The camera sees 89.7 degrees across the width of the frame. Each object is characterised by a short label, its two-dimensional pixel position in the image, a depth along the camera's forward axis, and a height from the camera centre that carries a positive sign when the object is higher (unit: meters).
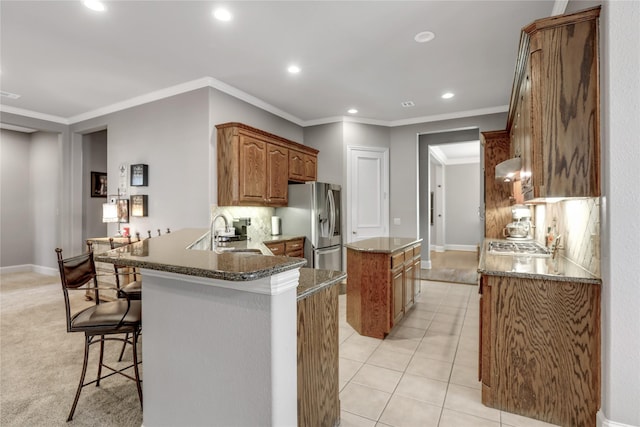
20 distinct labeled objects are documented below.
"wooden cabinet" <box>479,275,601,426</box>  1.79 -0.82
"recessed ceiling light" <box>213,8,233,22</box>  2.65 +1.66
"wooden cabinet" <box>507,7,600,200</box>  1.81 +0.62
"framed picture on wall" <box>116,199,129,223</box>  4.71 +0.04
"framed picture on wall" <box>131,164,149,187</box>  4.49 +0.52
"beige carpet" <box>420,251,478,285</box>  5.70 -1.19
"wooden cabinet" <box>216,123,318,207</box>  4.02 +0.61
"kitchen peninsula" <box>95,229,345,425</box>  1.24 -0.53
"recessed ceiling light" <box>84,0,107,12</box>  2.54 +1.66
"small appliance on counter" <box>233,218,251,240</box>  4.35 -0.19
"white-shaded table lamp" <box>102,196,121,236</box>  4.62 +0.00
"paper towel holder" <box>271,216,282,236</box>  5.06 -0.23
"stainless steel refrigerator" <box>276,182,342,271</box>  4.82 -0.13
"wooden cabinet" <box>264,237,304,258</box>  4.30 -0.50
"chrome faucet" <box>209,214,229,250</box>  2.64 -0.21
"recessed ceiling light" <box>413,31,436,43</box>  3.00 +1.66
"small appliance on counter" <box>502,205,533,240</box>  4.21 -0.20
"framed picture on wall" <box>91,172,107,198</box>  6.01 +0.53
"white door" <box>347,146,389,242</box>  5.67 +0.34
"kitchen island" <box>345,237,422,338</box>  3.13 -0.76
